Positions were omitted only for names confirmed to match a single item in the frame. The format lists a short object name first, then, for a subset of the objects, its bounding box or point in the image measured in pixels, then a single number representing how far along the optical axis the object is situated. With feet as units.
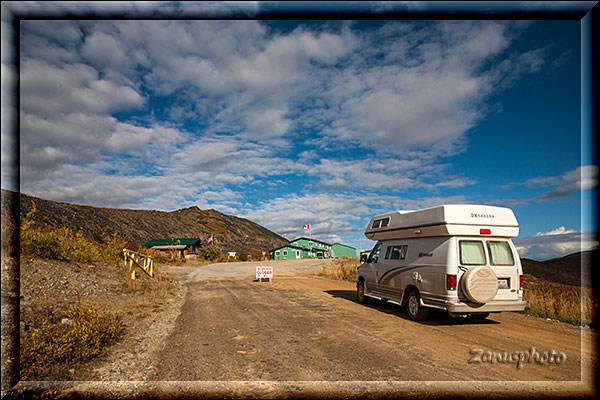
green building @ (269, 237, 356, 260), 257.75
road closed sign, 73.59
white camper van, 27.14
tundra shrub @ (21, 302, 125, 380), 16.74
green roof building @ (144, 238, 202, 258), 205.26
